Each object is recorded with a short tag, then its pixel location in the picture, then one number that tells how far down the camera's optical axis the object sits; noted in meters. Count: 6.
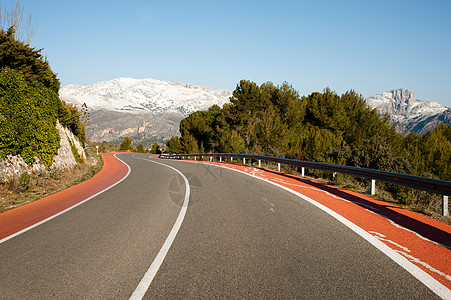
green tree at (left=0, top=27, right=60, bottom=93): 12.90
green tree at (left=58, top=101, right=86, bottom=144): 25.14
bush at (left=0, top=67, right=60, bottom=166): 11.34
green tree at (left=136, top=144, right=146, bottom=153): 97.31
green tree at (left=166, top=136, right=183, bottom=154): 59.53
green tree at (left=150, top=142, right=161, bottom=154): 94.04
